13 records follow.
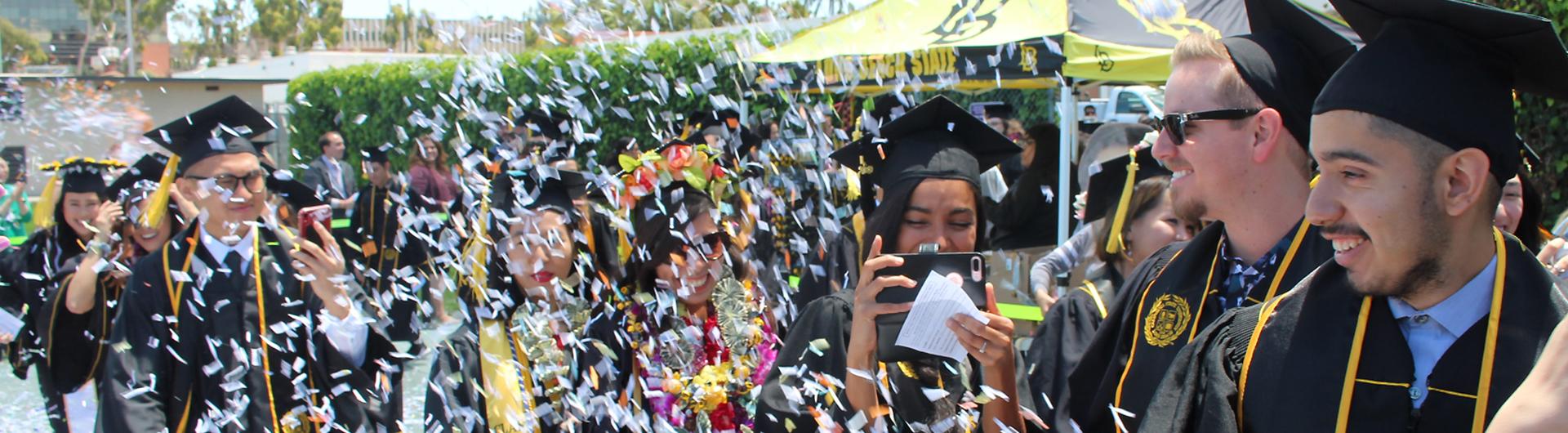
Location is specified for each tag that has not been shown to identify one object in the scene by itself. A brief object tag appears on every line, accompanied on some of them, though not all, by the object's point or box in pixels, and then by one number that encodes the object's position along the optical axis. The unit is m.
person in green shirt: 10.18
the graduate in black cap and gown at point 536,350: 4.07
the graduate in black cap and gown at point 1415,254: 1.79
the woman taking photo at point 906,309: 2.88
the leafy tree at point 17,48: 24.15
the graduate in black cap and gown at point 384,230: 11.15
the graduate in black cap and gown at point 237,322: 4.21
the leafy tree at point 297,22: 21.89
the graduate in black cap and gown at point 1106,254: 3.46
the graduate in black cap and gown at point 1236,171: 2.44
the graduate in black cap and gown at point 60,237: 6.37
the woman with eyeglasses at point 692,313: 3.99
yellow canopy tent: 7.83
